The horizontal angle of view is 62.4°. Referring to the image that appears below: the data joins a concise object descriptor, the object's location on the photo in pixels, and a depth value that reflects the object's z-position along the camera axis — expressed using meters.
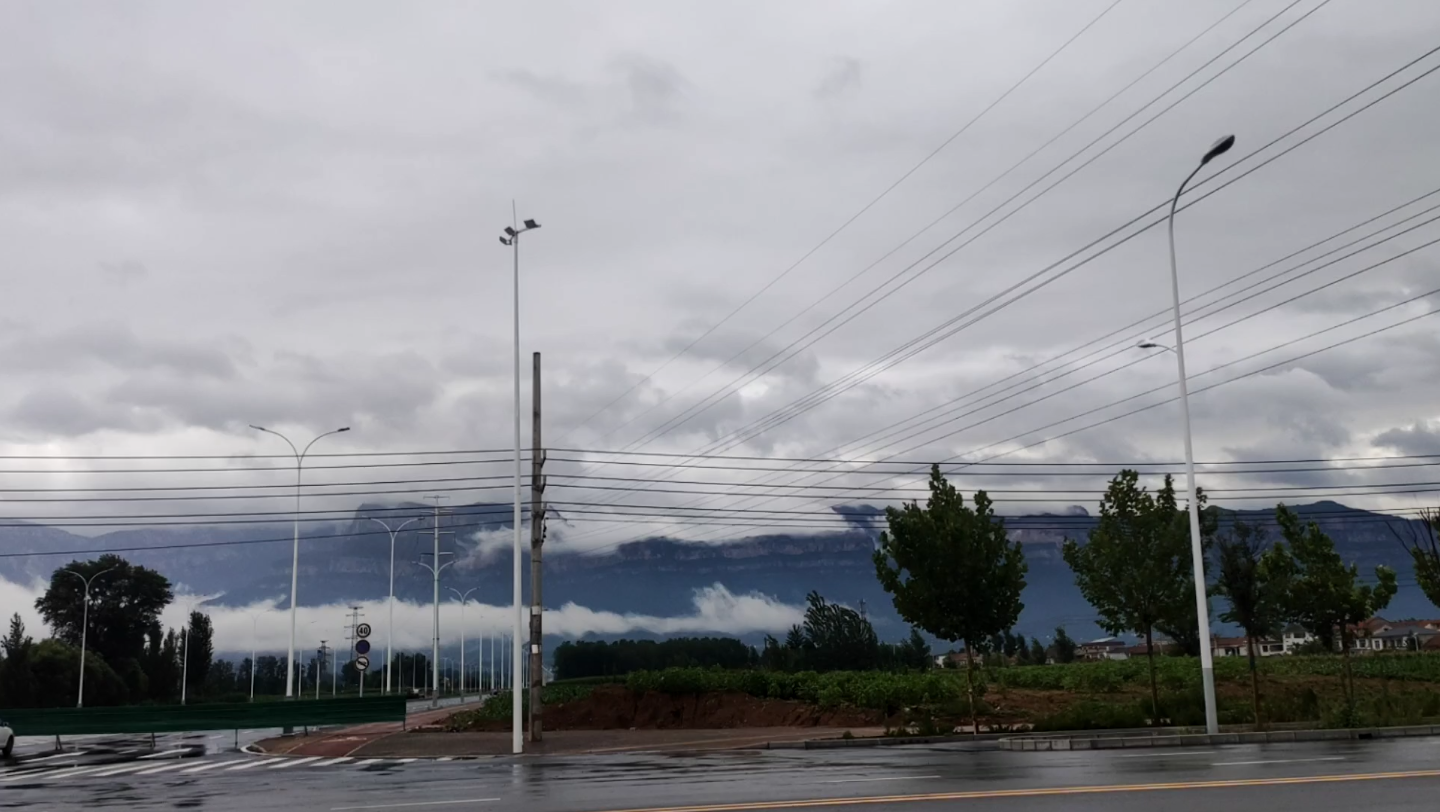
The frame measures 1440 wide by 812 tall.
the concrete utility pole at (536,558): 33.47
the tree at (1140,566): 31.77
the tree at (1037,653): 90.11
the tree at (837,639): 65.56
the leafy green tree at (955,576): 31.53
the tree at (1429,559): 34.06
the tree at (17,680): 85.12
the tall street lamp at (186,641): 98.44
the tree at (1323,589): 31.28
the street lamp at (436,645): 82.88
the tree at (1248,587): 31.28
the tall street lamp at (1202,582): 26.56
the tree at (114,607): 107.81
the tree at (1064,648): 107.06
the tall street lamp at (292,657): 55.02
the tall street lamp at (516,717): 30.47
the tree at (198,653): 110.12
